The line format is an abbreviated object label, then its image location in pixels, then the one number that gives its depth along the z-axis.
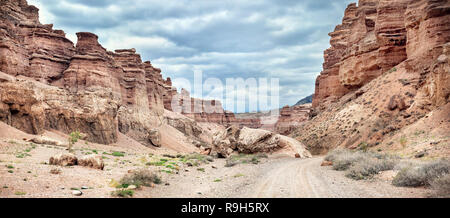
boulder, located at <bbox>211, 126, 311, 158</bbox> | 29.06
